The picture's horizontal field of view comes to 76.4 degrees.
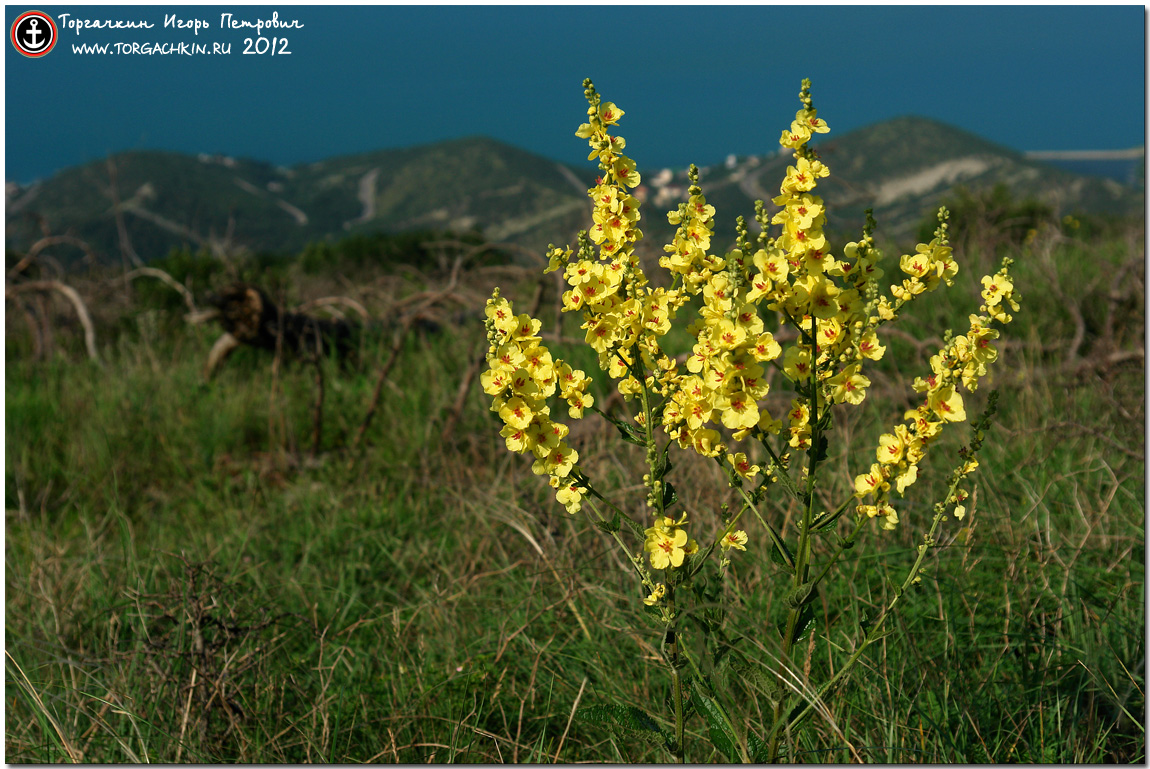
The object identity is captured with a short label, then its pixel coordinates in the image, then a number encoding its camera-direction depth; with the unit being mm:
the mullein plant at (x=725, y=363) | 1197
